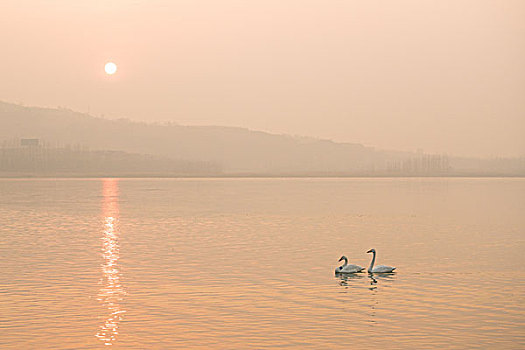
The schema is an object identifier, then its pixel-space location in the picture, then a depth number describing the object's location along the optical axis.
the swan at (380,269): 44.50
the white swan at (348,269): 44.06
